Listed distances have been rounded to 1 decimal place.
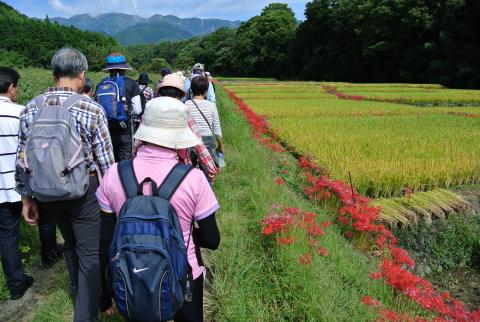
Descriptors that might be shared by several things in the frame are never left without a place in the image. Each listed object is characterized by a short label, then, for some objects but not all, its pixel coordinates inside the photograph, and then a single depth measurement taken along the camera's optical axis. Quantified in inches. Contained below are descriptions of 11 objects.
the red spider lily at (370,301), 88.2
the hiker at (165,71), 271.2
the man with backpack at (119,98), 162.4
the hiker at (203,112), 146.6
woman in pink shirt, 63.2
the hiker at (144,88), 215.3
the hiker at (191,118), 107.9
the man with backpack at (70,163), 76.4
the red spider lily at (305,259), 103.0
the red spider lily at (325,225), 132.9
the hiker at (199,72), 235.3
